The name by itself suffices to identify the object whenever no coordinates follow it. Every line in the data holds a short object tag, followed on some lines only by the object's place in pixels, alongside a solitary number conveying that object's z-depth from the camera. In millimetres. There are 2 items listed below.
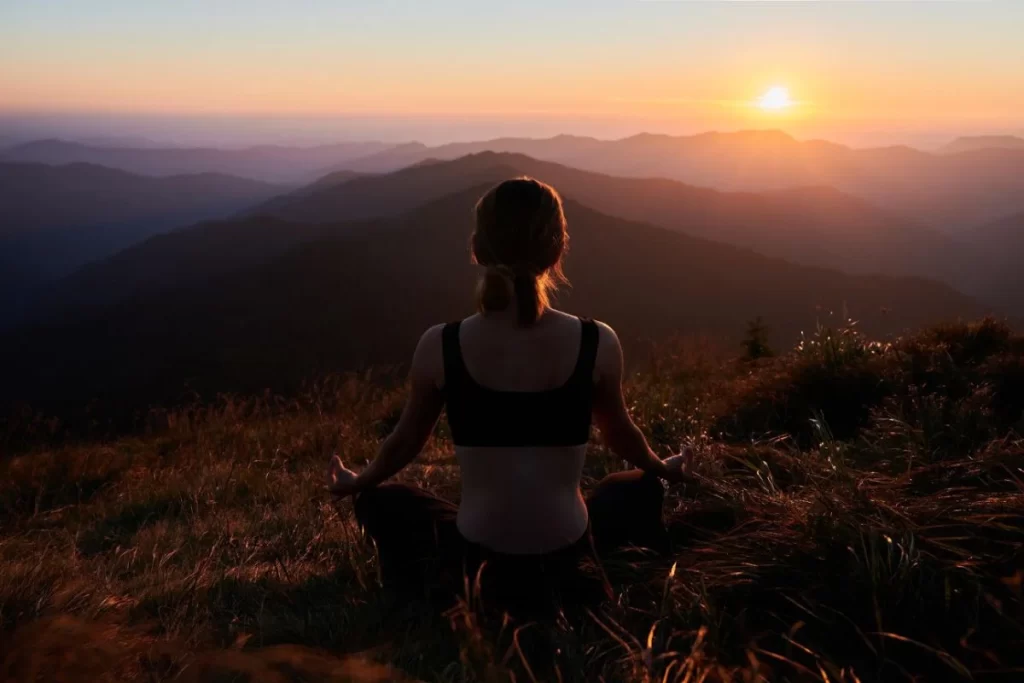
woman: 2121
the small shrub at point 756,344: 7344
